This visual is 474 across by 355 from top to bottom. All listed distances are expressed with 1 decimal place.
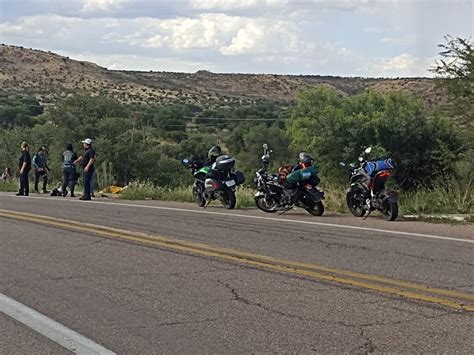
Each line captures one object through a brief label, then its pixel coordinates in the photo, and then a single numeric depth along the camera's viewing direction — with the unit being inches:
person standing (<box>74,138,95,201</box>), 876.3
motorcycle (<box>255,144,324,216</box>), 633.0
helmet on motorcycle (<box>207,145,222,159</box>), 735.1
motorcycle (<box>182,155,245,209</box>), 704.4
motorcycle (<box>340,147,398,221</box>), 575.8
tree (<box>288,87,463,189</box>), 1202.6
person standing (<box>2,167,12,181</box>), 1628.9
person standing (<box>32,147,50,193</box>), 1116.5
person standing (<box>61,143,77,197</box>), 962.7
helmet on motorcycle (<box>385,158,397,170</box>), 595.0
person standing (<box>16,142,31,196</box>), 1029.8
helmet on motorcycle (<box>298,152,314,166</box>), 636.3
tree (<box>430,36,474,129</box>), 823.7
